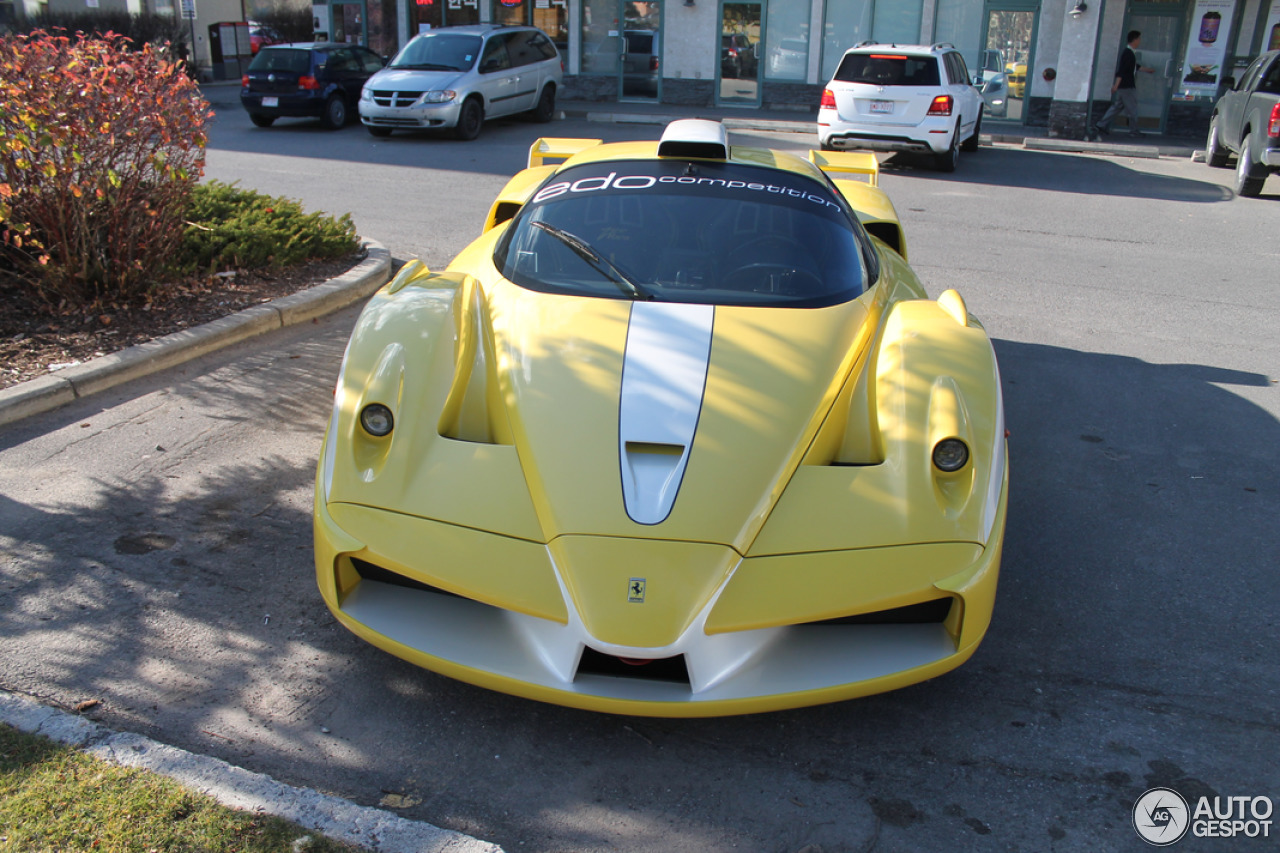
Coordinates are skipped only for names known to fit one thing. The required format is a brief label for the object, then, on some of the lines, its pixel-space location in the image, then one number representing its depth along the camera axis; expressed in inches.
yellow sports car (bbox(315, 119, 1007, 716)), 102.4
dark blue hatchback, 650.8
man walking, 662.5
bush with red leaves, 210.5
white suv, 514.0
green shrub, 274.4
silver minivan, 602.2
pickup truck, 463.8
